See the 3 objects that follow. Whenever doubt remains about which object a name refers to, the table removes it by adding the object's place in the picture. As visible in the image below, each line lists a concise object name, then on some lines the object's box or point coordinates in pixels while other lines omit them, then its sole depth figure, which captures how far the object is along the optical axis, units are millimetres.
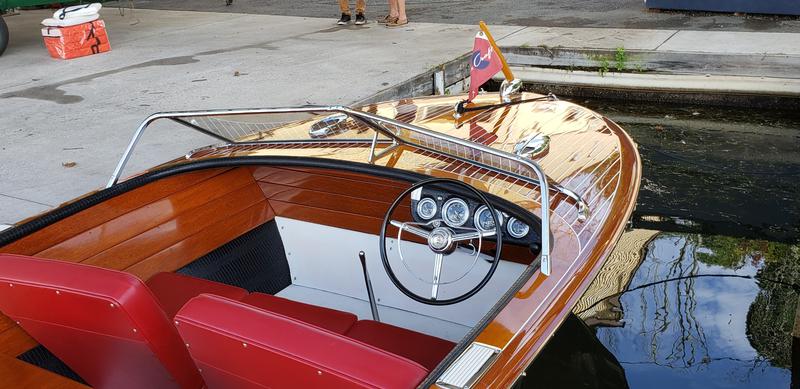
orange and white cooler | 8102
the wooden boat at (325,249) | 1758
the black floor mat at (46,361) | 2305
